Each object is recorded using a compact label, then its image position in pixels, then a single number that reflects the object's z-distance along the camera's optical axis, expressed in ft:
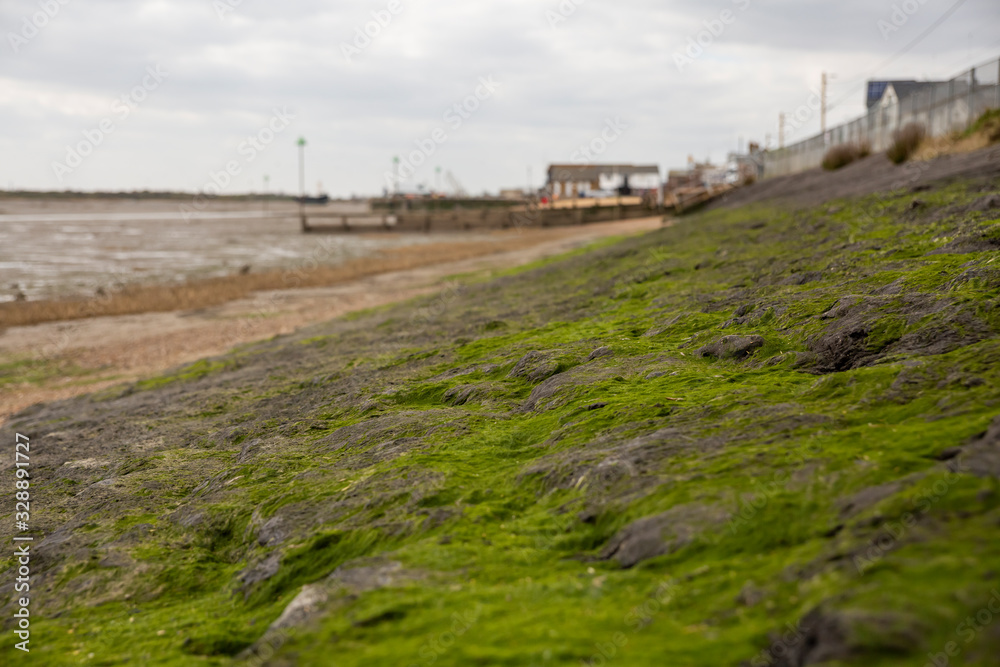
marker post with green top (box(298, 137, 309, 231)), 250.25
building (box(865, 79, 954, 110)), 82.58
